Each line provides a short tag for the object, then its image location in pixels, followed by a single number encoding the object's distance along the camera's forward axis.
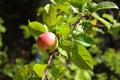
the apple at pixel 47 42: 1.04
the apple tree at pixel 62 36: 1.05
